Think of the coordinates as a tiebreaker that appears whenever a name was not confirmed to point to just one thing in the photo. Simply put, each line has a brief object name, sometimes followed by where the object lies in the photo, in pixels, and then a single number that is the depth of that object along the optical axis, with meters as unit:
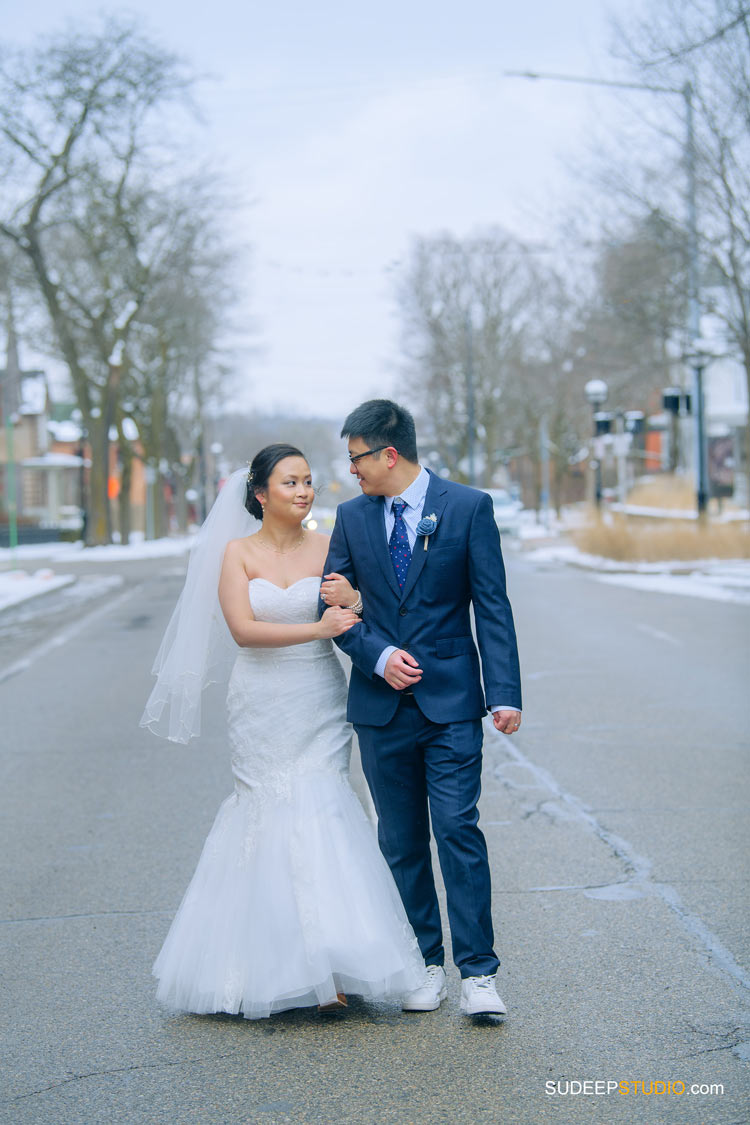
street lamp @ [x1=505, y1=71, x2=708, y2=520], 23.22
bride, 4.20
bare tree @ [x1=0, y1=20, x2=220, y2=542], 38.47
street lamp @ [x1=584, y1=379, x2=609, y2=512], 32.34
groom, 4.29
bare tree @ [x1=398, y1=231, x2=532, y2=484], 61.94
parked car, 47.19
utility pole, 55.13
